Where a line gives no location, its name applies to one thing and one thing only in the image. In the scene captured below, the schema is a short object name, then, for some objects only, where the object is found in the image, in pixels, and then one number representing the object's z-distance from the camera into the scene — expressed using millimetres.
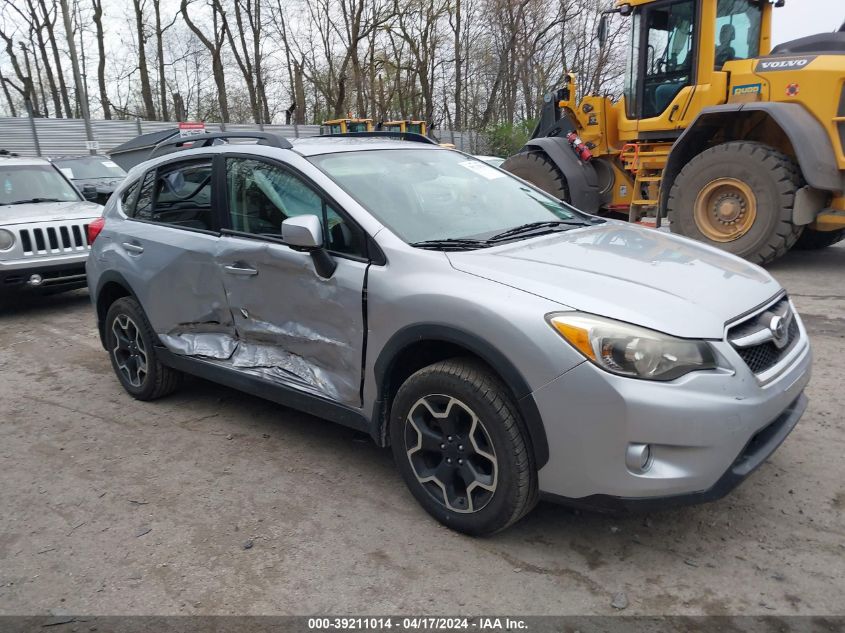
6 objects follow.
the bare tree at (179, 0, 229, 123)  32156
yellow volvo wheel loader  6973
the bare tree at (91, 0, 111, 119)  31734
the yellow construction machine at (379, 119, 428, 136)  23906
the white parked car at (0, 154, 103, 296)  7246
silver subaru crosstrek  2340
